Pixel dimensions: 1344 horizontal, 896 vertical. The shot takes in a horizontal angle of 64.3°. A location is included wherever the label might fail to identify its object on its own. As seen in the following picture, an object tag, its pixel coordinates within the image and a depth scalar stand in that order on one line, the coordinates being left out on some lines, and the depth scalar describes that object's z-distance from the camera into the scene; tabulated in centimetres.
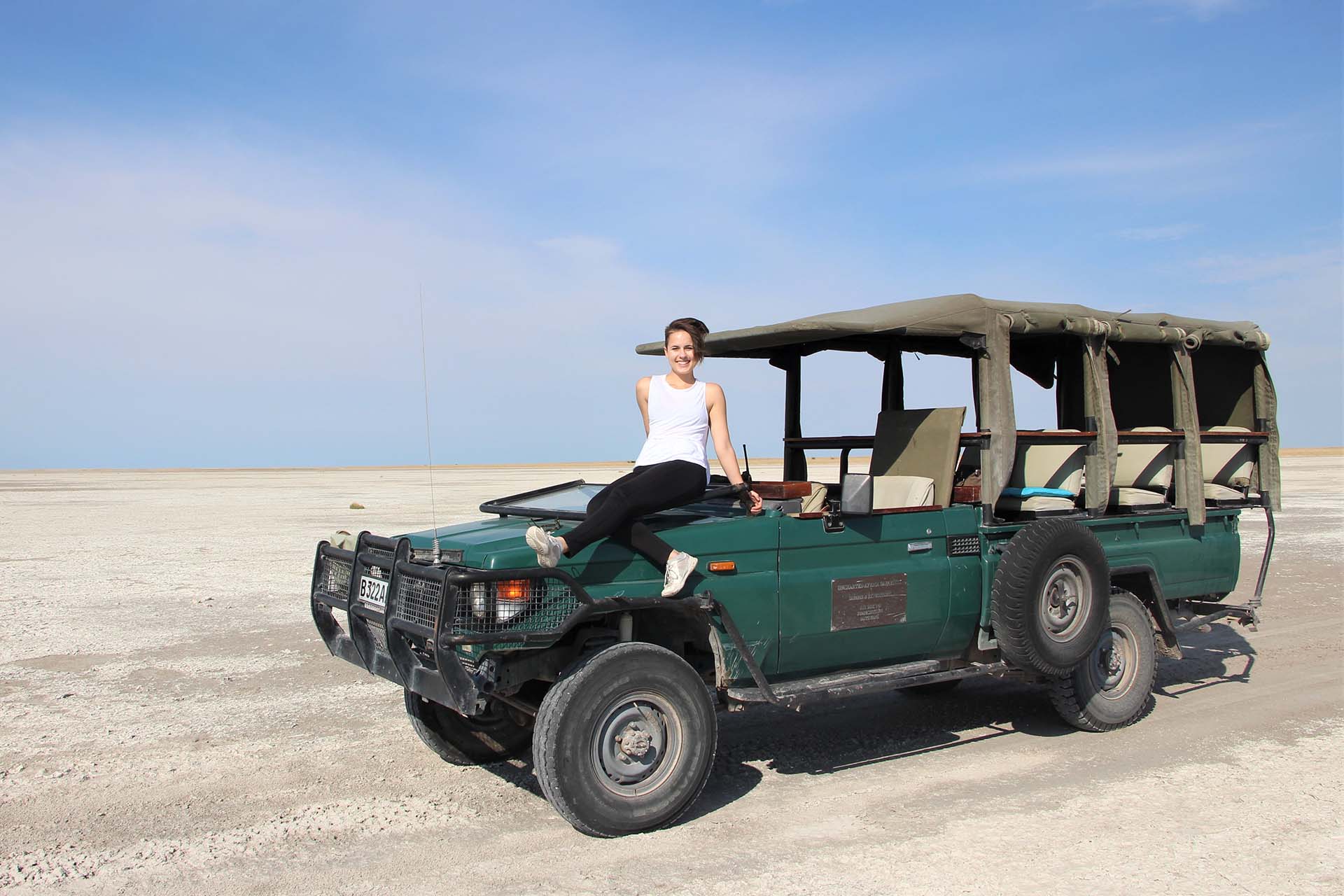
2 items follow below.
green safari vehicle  494
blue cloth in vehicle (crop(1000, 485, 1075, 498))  699
